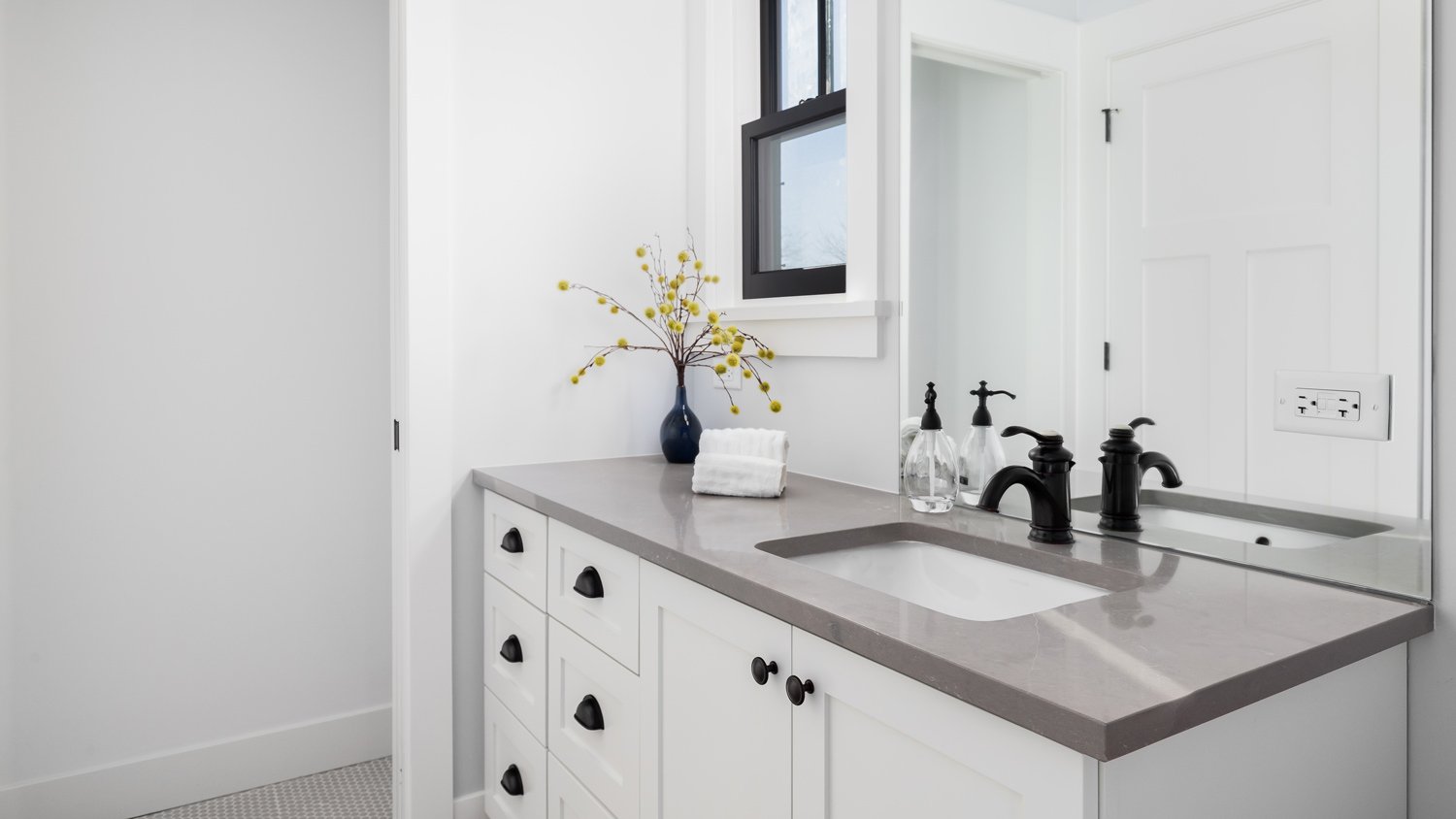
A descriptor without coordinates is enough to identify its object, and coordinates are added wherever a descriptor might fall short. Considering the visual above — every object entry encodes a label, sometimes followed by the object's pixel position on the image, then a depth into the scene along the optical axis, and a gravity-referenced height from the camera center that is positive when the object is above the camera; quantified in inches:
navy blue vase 82.6 -4.0
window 79.0 +21.5
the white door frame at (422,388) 76.0 +0.4
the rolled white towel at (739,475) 65.3 -6.2
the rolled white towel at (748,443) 67.4 -3.9
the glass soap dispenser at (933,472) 59.5 -5.3
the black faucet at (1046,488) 48.1 -5.3
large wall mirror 39.9 +7.4
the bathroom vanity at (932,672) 29.2 -11.3
